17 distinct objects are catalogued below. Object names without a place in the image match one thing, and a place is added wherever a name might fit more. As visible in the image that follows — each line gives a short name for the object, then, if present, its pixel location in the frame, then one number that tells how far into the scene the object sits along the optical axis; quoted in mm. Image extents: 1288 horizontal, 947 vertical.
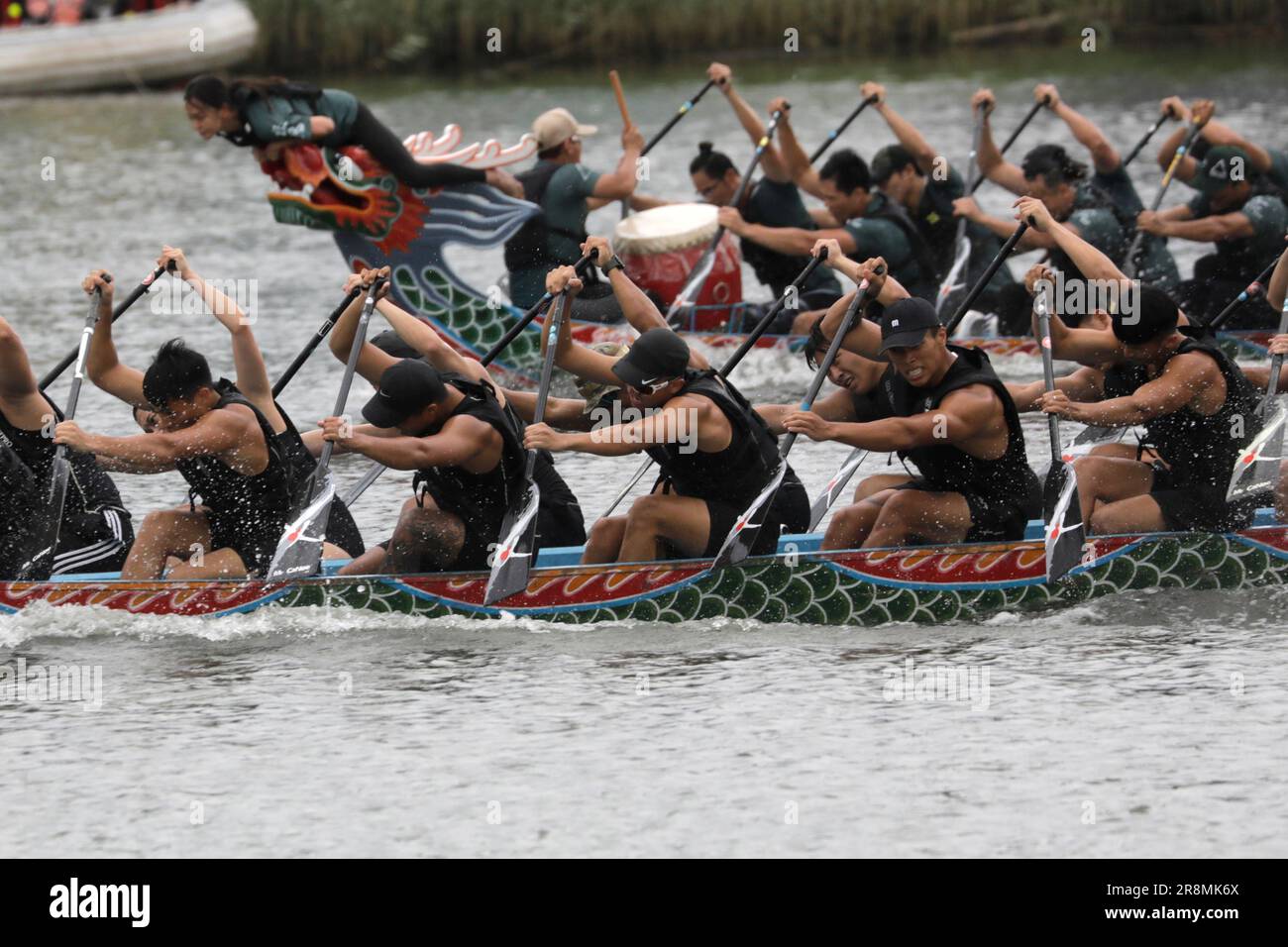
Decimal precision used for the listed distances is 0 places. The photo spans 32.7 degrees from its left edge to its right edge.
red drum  14773
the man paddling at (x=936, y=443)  8922
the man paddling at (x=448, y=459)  8938
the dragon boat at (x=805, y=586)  9172
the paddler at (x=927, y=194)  14703
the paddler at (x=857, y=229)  14117
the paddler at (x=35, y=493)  9539
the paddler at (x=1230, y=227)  14148
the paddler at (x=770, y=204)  14719
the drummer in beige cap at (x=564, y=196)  14266
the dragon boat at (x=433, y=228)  14125
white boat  30656
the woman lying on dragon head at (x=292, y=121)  13211
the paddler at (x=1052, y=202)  13867
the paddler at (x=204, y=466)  9125
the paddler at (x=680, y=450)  8914
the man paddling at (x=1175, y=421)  9102
